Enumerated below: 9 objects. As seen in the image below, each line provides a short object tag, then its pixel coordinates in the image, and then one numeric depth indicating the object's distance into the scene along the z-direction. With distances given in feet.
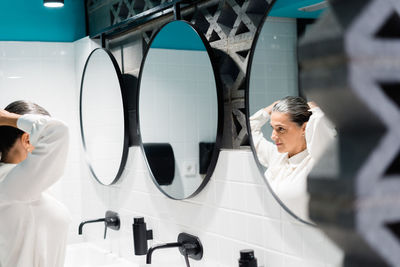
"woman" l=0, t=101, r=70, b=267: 4.74
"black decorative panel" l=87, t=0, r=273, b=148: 5.07
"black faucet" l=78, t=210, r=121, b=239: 8.37
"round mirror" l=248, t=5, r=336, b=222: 3.82
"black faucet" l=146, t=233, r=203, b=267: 6.02
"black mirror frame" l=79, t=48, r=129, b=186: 7.97
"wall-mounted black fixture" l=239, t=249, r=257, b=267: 4.58
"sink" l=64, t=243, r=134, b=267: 8.36
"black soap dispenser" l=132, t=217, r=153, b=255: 7.06
